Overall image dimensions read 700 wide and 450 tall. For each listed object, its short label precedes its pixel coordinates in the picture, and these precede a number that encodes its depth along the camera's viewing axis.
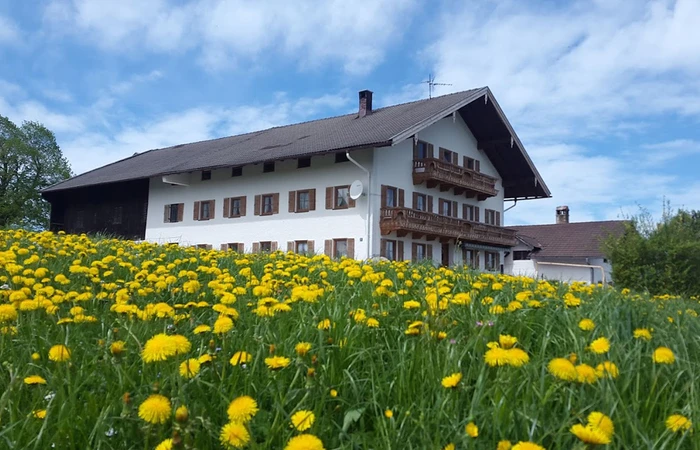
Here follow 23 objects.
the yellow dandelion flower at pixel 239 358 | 2.28
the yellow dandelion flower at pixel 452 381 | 1.94
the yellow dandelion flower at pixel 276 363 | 2.16
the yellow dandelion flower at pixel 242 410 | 1.74
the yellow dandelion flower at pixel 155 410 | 1.76
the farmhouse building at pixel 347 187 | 24.88
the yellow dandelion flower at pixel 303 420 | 1.86
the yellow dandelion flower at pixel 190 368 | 2.16
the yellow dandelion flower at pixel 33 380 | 2.13
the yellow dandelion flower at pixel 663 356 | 2.29
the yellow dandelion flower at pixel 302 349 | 2.23
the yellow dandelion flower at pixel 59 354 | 2.30
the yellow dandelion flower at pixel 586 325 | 2.75
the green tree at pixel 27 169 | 49.25
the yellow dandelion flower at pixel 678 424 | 1.90
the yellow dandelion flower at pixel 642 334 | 2.70
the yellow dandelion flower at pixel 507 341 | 2.21
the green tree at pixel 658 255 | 18.22
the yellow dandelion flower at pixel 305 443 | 1.54
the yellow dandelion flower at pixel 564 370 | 1.96
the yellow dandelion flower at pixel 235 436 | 1.66
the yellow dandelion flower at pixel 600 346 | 2.33
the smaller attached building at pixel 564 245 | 39.88
